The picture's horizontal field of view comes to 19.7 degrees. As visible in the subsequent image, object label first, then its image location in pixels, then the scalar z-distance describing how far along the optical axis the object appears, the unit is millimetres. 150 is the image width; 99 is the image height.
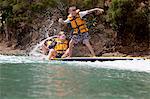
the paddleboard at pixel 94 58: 15030
